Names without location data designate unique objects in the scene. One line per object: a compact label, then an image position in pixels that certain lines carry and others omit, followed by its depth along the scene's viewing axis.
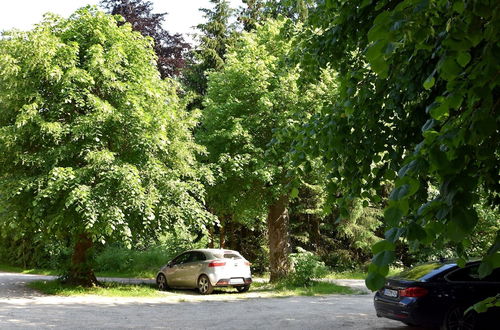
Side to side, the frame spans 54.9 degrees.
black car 8.49
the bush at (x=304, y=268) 17.02
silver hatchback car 15.85
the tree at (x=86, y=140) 13.16
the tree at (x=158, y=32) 28.84
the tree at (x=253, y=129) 17.16
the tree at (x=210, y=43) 29.47
